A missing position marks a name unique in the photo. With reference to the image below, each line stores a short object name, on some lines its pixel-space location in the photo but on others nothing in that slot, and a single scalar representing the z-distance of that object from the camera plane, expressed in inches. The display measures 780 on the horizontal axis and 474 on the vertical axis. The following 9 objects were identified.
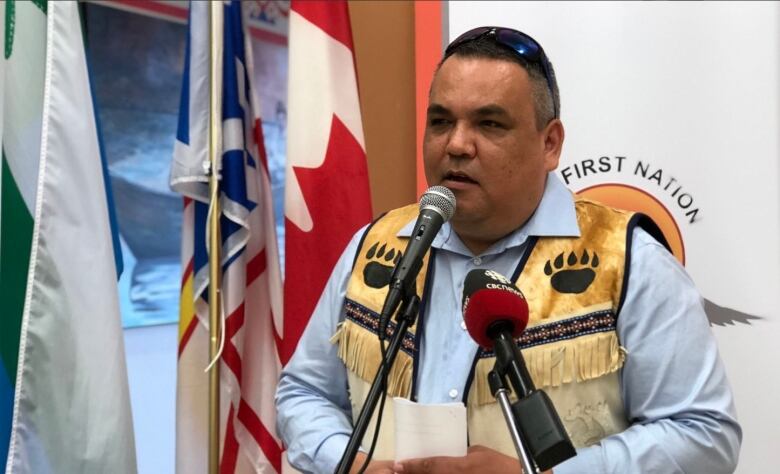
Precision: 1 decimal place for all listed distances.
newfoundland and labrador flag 87.2
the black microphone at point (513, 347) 32.0
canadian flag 85.9
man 47.3
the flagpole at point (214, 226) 82.4
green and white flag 71.2
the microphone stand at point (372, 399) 37.6
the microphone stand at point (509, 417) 32.5
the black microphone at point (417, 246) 38.5
